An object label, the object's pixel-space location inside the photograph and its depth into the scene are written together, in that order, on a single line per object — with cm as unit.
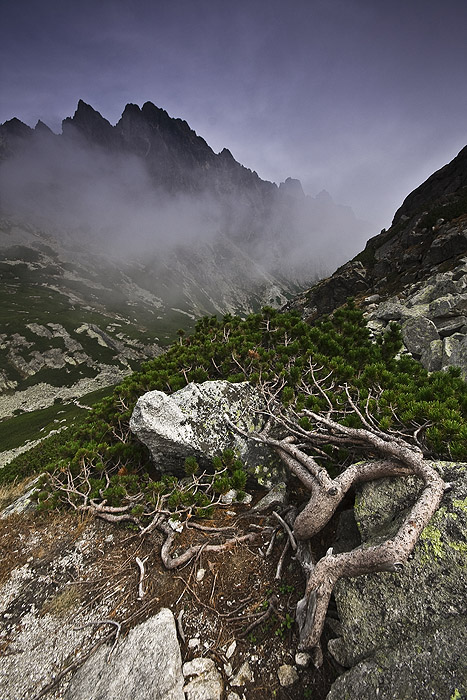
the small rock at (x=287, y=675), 349
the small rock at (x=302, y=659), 362
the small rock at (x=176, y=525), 605
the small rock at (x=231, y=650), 390
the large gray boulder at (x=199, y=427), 748
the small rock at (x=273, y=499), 616
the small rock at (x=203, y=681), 351
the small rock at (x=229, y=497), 682
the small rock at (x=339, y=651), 337
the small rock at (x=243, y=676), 361
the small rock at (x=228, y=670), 371
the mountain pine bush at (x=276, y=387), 612
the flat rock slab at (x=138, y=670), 358
